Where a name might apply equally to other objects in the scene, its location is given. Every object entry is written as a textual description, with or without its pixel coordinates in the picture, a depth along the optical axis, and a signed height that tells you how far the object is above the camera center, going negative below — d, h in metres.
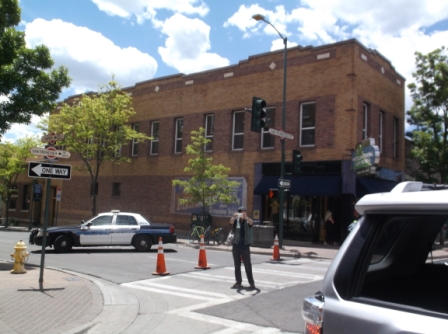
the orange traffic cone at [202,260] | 12.90 -1.36
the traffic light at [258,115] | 15.57 +3.37
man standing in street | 10.03 -0.61
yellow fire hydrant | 11.28 -1.37
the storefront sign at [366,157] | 18.39 +2.56
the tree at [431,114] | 22.98 +5.53
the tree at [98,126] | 28.22 +4.91
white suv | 2.23 -0.34
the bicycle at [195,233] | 21.81 -1.02
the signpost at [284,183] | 18.59 +1.30
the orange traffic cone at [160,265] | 11.80 -1.41
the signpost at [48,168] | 9.63 +0.77
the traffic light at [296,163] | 18.47 +2.12
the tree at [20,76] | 12.41 +3.57
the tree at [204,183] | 22.78 +1.42
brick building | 21.53 +4.54
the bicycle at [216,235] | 21.22 -1.06
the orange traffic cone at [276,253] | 15.45 -1.26
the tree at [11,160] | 35.28 +3.28
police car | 16.77 -0.98
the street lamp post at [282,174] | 18.86 +1.69
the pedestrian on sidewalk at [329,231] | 21.22 -0.59
